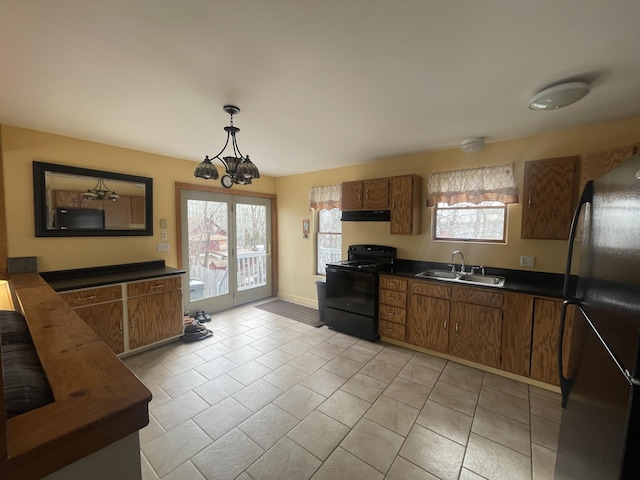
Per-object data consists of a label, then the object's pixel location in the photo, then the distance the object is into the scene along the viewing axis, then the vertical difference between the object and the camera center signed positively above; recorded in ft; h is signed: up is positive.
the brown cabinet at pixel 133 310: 8.43 -3.08
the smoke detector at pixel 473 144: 9.20 +2.97
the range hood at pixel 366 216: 11.51 +0.49
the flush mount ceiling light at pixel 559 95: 5.57 +2.96
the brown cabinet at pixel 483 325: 7.64 -3.22
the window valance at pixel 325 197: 13.65 +1.54
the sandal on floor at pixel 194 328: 10.78 -4.35
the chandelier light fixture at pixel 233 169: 7.01 +1.52
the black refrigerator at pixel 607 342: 2.13 -1.13
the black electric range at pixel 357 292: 10.82 -2.86
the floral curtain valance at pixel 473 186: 9.18 +1.58
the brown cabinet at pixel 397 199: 10.78 +1.20
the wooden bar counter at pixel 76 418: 1.77 -1.53
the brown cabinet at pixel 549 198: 8.09 +0.99
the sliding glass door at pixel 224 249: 12.89 -1.33
